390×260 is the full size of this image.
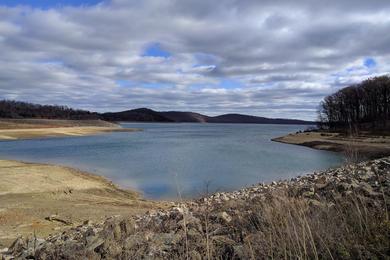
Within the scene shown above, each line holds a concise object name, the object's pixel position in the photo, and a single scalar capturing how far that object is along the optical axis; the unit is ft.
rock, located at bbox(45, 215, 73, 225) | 45.47
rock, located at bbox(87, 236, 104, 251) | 21.37
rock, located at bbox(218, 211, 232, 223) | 25.21
